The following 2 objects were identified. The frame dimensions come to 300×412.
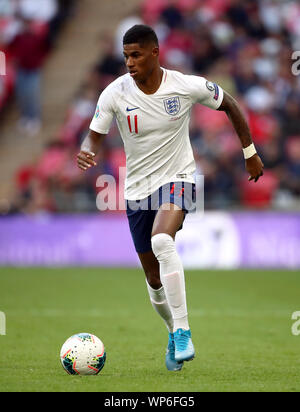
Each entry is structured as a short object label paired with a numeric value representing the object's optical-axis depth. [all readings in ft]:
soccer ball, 41.83
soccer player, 43.73
